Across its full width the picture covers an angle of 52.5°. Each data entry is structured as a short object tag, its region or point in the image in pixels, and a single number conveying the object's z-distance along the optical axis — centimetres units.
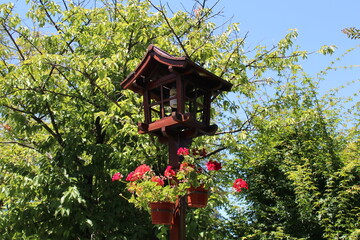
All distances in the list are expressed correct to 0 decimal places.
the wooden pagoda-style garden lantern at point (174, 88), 342
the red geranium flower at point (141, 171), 332
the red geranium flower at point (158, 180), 329
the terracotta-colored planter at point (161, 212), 320
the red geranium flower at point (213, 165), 340
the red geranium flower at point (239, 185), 355
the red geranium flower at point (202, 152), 363
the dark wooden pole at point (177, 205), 331
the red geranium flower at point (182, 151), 322
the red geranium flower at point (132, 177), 334
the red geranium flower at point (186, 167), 316
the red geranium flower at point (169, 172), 323
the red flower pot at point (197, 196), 335
